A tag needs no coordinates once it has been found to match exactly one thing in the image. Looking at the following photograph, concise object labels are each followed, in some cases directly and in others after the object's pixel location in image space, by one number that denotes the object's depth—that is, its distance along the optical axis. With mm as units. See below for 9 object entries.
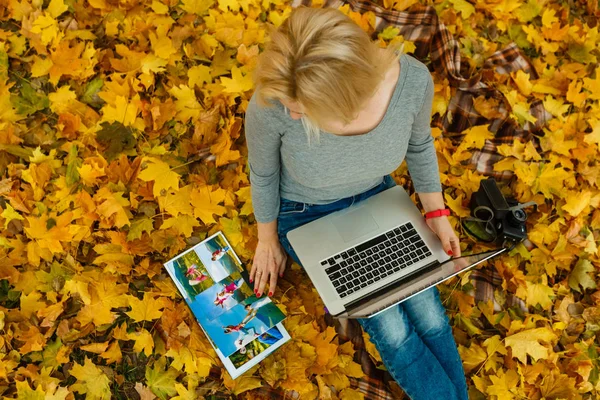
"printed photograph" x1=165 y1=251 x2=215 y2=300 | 1858
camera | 1925
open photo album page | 1789
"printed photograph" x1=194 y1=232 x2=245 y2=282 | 1907
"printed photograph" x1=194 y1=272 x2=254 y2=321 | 1837
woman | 1040
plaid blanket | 2141
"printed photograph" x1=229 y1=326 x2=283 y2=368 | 1779
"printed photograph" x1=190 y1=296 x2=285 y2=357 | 1791
